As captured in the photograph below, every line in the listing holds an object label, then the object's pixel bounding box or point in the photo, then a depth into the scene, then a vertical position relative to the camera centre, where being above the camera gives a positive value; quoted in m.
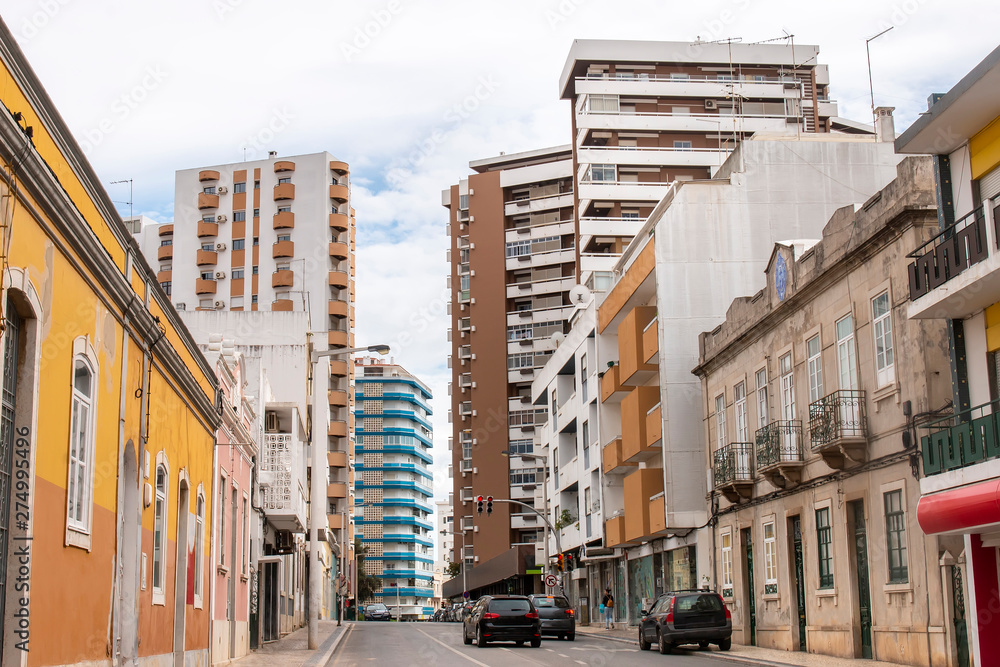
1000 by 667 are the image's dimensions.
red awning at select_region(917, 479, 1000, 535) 15.22 +0.39
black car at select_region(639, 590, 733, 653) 25.77 -1.84
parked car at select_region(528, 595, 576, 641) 35.28 -2.29
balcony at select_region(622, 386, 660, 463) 38.22 +4.32
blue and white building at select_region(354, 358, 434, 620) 142.96 +8.19
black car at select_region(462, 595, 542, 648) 29.95 -2.02
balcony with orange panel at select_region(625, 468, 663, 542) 37.75 +1.66
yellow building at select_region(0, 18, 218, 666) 9.23 +1.50
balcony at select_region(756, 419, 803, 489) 25.86 +2.04
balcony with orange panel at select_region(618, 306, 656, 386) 38.19 +6.88
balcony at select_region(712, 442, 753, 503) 29.67 +1.86
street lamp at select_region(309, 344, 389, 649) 28.97 +2.28
